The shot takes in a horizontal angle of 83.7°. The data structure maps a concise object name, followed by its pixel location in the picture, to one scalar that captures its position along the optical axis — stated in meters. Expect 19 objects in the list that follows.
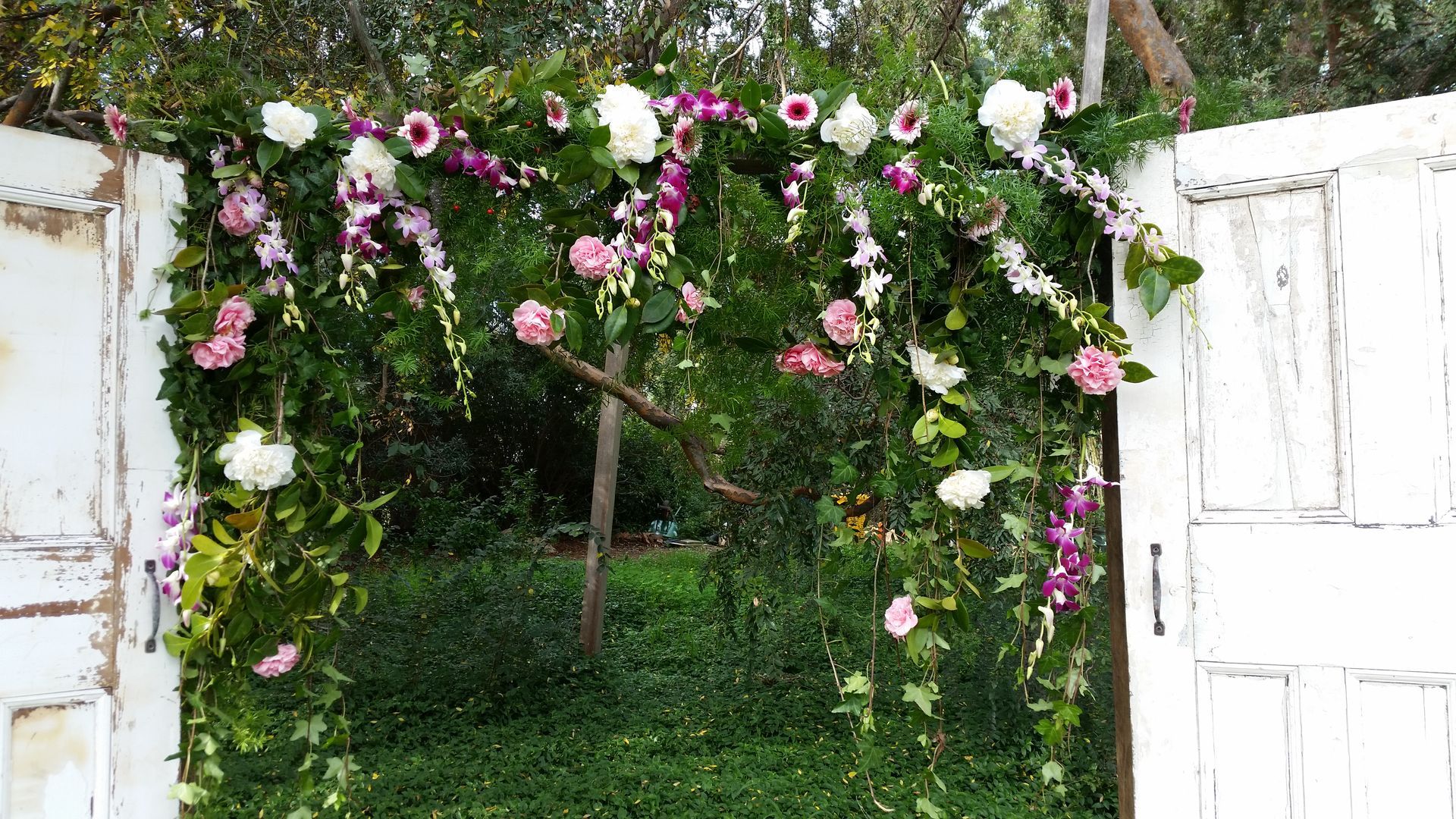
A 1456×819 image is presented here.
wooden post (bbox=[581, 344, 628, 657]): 4.38
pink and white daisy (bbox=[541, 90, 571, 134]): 1.50
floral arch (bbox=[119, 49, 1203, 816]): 1.42
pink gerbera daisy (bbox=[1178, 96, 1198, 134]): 1.46
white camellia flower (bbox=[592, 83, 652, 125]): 1.42
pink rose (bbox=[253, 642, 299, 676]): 1.46
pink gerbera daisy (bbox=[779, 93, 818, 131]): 1.49
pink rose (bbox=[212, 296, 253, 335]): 1.42
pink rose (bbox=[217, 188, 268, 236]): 1.46
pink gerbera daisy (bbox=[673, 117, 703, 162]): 1.46
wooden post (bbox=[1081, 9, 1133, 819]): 1.47
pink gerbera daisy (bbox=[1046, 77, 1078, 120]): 1.46
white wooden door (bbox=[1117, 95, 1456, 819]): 1.33
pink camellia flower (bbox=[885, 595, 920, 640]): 1.50
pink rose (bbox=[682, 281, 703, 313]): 1.47
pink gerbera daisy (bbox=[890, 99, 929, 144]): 1.46
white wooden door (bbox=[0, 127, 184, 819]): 1.34
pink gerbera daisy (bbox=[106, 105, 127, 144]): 1.40
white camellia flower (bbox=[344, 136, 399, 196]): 1.47
